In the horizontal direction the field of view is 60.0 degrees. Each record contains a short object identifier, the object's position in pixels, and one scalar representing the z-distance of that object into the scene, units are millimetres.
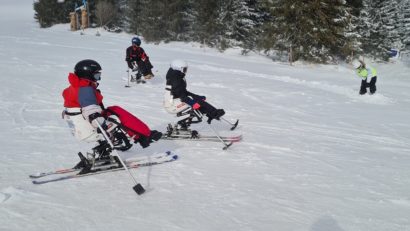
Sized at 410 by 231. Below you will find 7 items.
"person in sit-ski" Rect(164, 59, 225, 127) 7367
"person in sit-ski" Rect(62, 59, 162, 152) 5055
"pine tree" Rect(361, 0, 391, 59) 32409
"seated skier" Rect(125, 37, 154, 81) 14352
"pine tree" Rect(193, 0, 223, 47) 34497
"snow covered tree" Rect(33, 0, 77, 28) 57600
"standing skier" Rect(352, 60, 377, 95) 14109
